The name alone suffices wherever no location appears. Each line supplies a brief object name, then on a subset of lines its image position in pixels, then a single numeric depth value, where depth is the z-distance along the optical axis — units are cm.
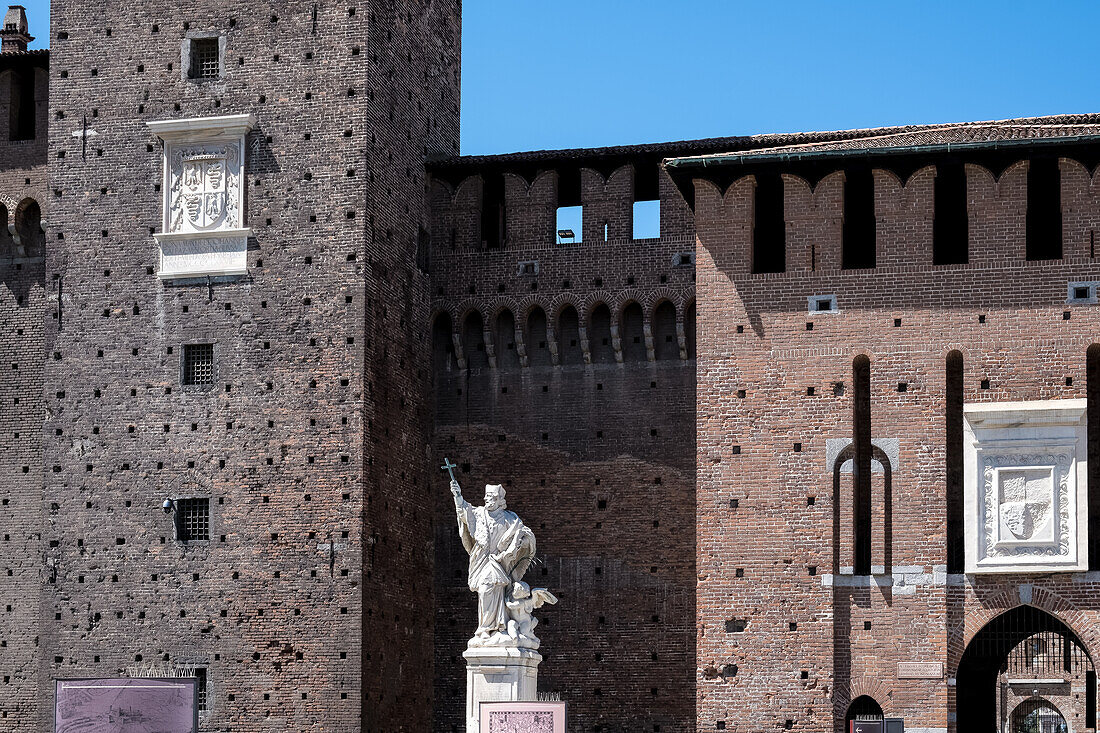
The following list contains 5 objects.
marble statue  2562
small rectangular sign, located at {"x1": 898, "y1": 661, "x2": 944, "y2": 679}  2489
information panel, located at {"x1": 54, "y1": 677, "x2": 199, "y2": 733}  2503
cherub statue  2559
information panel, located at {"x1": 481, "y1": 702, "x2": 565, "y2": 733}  2353
